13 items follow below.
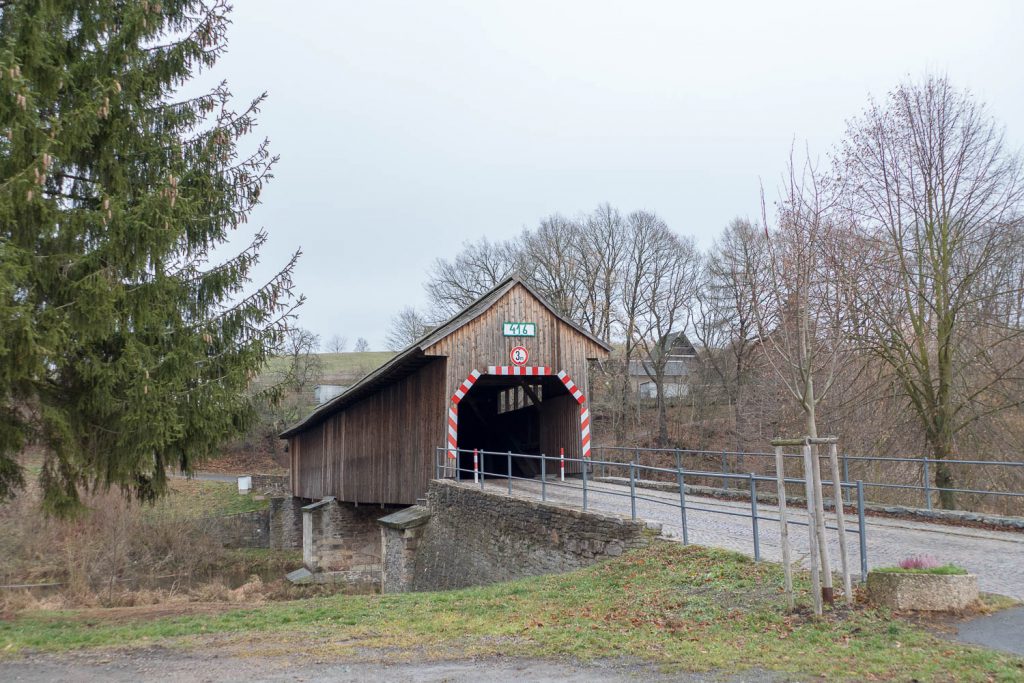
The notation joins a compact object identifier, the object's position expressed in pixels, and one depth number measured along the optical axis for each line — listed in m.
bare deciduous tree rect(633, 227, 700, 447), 37.91
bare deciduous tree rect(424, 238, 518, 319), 40.03
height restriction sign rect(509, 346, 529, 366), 18.52
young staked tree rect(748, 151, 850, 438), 10.65
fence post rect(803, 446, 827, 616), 7.20
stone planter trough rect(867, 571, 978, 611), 6.99
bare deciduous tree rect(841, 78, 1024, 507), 16.11
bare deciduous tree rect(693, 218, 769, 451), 33.38
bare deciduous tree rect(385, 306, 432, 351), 50.88
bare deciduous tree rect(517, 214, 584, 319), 37.38
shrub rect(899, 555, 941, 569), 7.35
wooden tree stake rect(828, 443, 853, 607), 7.14
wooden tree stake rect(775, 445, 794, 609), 7.36
